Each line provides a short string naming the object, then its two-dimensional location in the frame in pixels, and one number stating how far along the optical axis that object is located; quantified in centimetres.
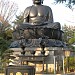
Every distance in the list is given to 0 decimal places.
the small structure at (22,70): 449
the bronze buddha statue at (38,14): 1188
